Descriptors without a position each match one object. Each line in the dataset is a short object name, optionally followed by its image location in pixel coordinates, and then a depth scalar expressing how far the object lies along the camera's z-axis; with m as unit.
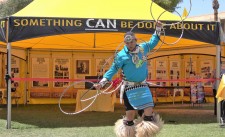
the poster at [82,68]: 18.88
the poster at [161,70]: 19.69
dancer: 6.27
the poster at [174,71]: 19.81
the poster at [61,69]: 18.62
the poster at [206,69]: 19.00
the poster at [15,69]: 17.85
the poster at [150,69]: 19.66
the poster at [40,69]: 18.36
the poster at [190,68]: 19.62
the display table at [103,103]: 14.59
